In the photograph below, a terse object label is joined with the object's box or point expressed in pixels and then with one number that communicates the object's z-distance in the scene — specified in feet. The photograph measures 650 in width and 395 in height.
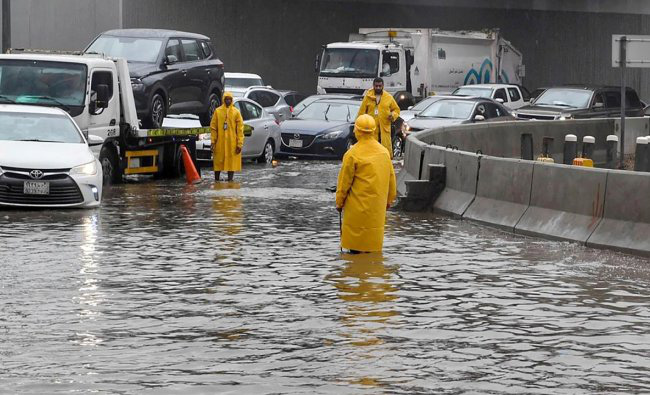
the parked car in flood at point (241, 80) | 150.82
